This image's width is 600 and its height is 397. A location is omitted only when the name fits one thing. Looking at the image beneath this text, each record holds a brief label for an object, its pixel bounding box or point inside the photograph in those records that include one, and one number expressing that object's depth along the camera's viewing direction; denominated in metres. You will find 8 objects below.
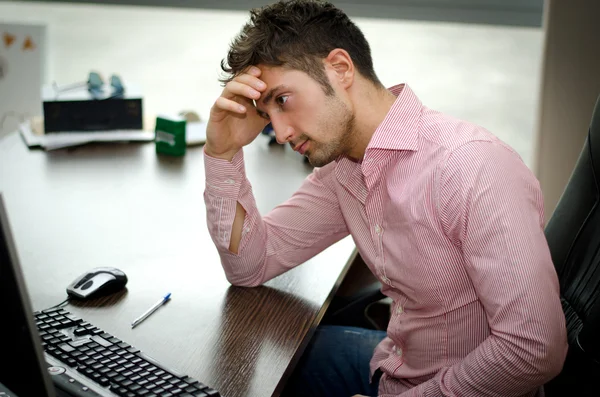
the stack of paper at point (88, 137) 2.12
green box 2.08
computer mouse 1.29
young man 1.05
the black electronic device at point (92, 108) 2.15
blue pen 1.22
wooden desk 1.15
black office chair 1.19
